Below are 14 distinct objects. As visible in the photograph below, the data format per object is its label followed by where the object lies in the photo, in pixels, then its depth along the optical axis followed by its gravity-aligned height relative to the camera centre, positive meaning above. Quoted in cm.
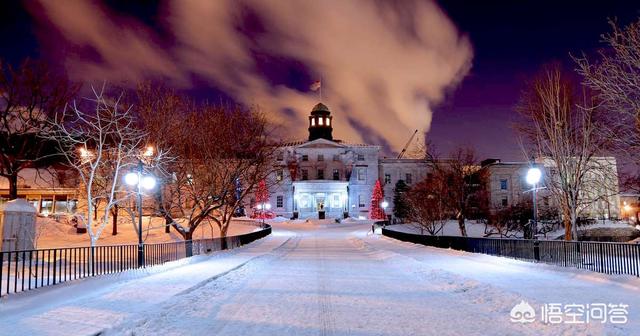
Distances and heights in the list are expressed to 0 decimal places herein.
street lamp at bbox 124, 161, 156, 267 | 1758 +121
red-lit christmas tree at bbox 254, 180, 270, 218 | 6712 +86
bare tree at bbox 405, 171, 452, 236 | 4434 +56
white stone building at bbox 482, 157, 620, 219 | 8731 +463
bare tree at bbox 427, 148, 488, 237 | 4388 +287
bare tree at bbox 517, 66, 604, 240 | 2514 +351
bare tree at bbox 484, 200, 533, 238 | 4941 -120
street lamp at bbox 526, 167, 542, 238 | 1934 +119
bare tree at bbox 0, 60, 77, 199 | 3019 +678
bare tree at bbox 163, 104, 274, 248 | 2792 +352
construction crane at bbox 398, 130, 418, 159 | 13482 +1646
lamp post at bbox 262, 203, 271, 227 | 7844 +91
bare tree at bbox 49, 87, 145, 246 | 1638 +248
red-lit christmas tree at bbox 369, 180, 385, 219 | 8075 +89
